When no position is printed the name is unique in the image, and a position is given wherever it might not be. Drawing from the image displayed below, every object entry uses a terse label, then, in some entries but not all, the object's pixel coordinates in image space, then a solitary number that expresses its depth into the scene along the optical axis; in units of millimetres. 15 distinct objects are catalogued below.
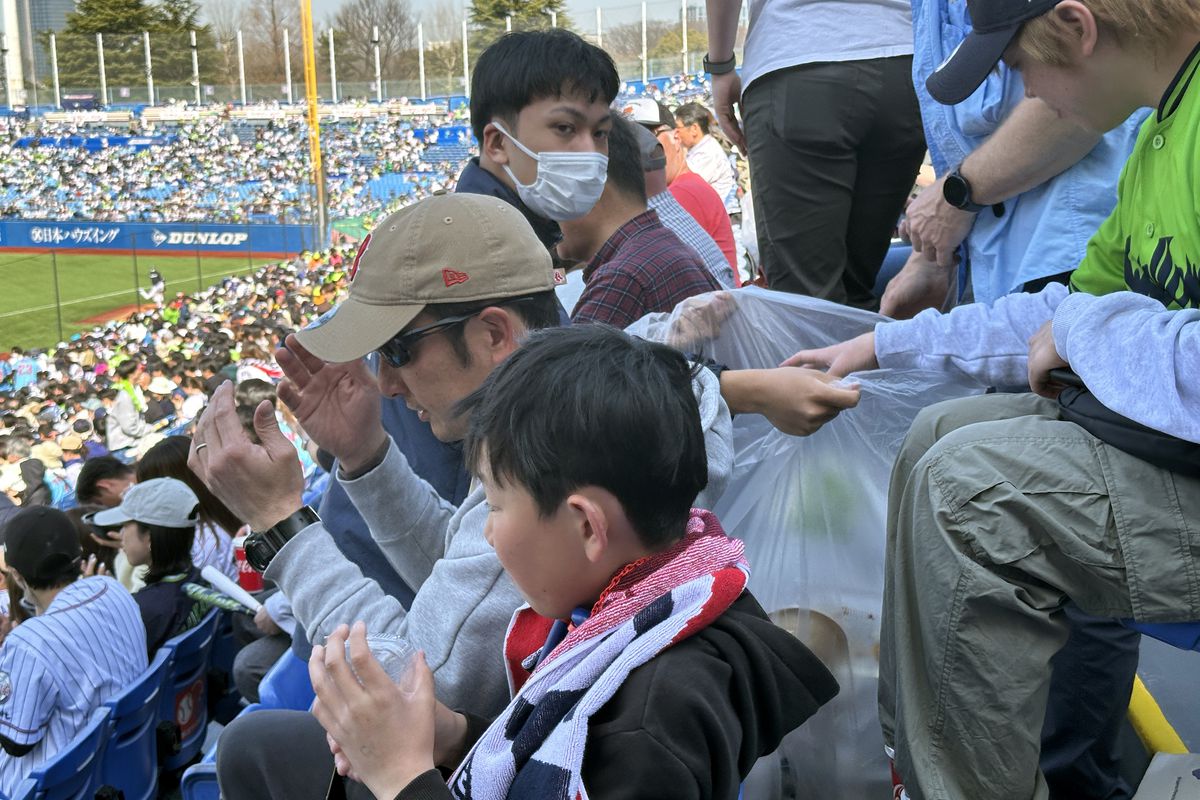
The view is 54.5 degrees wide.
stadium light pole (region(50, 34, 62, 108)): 45625
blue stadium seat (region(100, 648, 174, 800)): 3814
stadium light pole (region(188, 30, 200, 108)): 45391
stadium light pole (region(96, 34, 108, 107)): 45719
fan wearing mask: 2924
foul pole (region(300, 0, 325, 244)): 27828
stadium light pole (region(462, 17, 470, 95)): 44656
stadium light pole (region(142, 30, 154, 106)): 45375
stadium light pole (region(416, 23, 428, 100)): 47188
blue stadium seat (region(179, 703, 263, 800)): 2453
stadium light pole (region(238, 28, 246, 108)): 48000
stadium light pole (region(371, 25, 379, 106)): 45344
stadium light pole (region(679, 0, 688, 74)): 41134
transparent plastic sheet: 1759
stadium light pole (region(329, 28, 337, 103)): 47188
